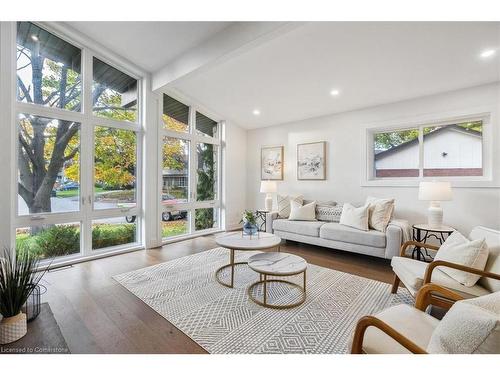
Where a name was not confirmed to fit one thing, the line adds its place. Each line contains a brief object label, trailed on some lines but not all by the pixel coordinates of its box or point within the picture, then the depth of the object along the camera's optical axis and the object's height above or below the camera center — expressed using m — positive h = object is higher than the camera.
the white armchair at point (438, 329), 0.98 -0.68
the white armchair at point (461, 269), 1.81 -0.73
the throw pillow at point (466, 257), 1.86 -0.55
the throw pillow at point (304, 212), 4.50 -0.45
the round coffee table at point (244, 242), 2.71 -0.64
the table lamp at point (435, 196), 3.24 -0.10
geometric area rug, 1.82 -1.13
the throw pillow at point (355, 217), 3.72 -0.46
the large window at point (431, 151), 3.60 +0.62
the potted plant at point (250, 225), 3.20 -0.49
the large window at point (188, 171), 4.73 +0.37
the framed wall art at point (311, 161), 4.95 +0.58
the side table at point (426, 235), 3.19 -0.70
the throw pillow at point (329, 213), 4.36 -0.45
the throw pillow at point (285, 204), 4.85 -0.32
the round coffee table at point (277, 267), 2.27 -0.77
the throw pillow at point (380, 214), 3.62 -0.39
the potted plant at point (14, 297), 1.39 -0.65
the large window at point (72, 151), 3.20 +0.56
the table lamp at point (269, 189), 5.23 -0.02
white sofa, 3.34 -0.75
